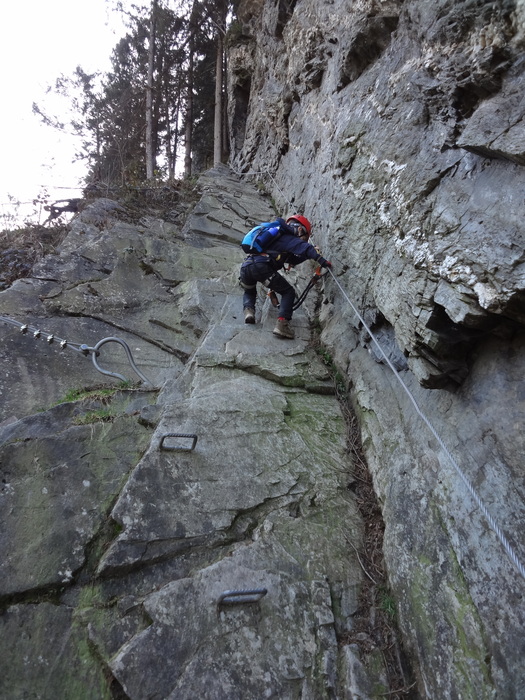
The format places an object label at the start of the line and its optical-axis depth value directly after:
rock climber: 6.04
